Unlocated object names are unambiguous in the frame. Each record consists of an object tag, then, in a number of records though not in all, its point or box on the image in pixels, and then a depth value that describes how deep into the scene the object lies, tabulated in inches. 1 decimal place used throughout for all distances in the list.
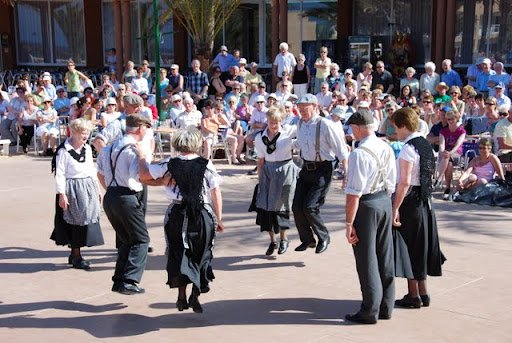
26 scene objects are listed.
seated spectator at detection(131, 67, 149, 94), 726.5
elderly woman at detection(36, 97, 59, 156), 615.8
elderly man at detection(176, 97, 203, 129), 569.9
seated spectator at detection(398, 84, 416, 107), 554.4
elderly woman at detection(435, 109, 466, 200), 442.9
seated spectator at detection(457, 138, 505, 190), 423.8
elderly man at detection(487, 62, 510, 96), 599.0
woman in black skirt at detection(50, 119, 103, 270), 291.6
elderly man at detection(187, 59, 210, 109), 703.1
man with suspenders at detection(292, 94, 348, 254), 295.1
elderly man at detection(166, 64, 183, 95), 717.5
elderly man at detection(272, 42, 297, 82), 699.4
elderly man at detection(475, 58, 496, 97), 611.3
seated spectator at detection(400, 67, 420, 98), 627.2
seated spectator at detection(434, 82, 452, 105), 561.9
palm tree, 813.2
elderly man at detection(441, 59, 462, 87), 629.9
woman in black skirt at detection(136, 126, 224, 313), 227.5
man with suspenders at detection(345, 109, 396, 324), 219.8
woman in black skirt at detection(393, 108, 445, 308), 229.1
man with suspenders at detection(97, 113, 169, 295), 247.1
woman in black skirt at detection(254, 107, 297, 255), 303.1
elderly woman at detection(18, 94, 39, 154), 634.2
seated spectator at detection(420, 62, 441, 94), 623.8
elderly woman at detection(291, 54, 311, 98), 683.4
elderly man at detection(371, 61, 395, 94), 666.8
